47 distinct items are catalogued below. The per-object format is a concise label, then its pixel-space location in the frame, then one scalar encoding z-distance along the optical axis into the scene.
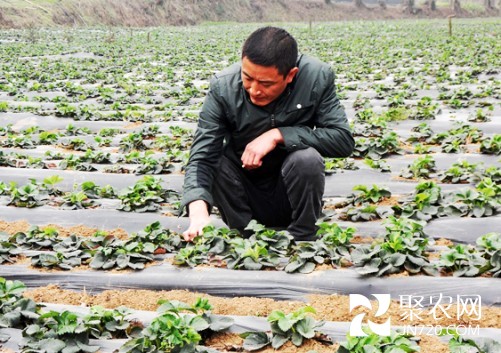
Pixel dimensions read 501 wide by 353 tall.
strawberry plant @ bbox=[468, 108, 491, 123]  8.72
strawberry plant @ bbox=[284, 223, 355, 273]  4.00
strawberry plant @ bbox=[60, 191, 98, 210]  5.60
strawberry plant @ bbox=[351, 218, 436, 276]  3.84
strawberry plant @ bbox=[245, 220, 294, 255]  4.27
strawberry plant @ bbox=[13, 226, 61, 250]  4.55
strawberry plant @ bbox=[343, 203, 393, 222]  5.16
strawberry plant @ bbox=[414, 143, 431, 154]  7.25
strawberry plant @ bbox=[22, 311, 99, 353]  3.16
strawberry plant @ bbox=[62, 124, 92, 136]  8.75
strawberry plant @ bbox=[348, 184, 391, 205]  5.47
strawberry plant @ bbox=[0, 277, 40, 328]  3.43
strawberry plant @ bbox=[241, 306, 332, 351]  3.19
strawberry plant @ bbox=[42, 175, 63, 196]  5.68
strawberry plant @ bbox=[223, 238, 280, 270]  4.09
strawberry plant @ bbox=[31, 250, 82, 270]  4.21
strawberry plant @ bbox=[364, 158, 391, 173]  6.57
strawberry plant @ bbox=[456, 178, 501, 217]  4.85
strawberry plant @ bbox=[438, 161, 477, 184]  5.92
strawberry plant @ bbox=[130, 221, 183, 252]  4.44
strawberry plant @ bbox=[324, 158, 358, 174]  6.55
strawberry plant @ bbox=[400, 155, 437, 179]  6.25
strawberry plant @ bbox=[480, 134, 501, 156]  6.76
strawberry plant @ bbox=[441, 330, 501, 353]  2.96
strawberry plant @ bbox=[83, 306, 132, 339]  3.32
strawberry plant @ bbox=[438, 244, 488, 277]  3.80
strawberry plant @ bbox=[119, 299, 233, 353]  3.05
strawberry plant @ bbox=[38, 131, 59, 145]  8.04
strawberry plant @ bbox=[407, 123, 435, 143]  7.93
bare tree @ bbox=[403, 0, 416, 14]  56.38
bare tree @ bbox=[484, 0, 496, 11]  59.50
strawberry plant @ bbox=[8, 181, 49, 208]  5.59
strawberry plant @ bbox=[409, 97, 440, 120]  9.16
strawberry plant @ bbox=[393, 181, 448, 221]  4.97
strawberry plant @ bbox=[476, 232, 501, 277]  3.78
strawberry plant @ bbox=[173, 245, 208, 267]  4.14
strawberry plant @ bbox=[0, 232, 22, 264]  4.34
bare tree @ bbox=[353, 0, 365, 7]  58.81
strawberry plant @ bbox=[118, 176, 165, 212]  5.50
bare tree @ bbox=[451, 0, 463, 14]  57.25
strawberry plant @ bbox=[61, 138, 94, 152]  7.93
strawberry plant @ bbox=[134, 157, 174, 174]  6.65
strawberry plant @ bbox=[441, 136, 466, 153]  7.11
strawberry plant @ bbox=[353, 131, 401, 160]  7.21
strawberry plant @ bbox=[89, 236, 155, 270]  4.16
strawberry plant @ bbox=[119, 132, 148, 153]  7.72
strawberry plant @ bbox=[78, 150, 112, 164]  7.05
